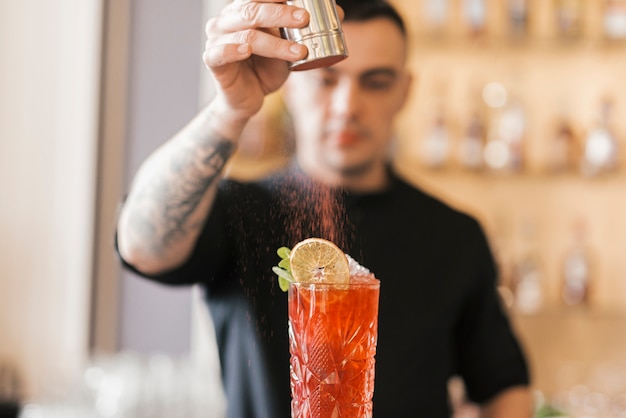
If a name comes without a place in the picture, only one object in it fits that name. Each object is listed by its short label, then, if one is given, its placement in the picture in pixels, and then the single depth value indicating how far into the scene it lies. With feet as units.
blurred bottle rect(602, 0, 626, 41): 11.38
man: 3.37
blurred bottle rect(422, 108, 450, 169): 11.53
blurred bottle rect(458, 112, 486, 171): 11.57
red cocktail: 2.89
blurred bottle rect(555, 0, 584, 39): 11.46
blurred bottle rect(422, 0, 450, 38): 11.53
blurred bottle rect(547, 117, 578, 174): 11.56
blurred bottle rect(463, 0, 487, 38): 11.53
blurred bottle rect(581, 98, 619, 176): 11.51
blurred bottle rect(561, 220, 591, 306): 11.47
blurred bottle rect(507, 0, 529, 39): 11.51
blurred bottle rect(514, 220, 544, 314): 11.41
